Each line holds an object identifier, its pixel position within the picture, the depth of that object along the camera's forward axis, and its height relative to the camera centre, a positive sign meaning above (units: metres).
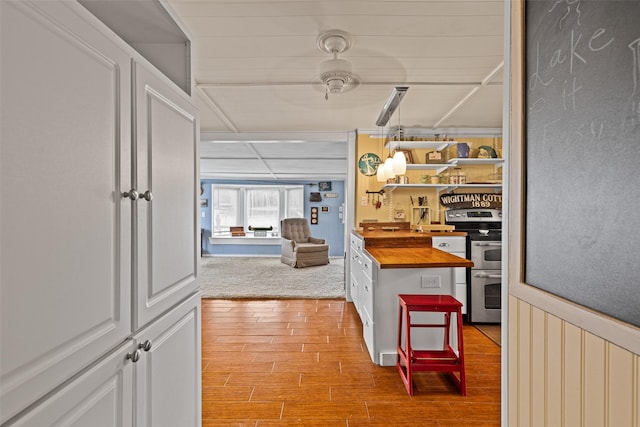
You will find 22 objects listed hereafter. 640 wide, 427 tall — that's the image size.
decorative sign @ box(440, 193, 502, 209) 4.52 +0.15
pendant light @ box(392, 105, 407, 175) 3.27 +0.47
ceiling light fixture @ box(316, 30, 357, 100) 2.21 +1.01
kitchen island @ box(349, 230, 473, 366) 2.68 -0.62
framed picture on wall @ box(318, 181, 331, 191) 9.84 +0.76
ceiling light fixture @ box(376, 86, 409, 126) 2.92 +1.02
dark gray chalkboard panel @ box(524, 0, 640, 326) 0.67 +0.14
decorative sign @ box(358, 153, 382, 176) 4.66 +0.65
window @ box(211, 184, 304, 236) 9.83 +0.16
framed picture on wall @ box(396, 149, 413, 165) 4.54 +0.75
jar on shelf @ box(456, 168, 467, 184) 4.43 +0.44
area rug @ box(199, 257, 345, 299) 5.09 -1.23
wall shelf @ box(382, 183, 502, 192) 4.36 +0.34
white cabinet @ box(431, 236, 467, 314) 3.81 -0.42
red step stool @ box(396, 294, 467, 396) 2.31 -1.01
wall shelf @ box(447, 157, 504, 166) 3.95 +0.61
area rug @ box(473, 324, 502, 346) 3.32 -1.23
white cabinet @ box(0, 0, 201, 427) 0.63 -0.04
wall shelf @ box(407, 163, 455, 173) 4.34 +0.59
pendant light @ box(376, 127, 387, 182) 3.55 +0.40
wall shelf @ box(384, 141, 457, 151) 4.35 +0.87
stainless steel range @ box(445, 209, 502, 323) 3.74 -0.73
